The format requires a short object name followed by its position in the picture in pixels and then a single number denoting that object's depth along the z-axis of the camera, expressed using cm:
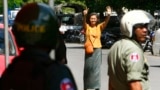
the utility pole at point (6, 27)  852
